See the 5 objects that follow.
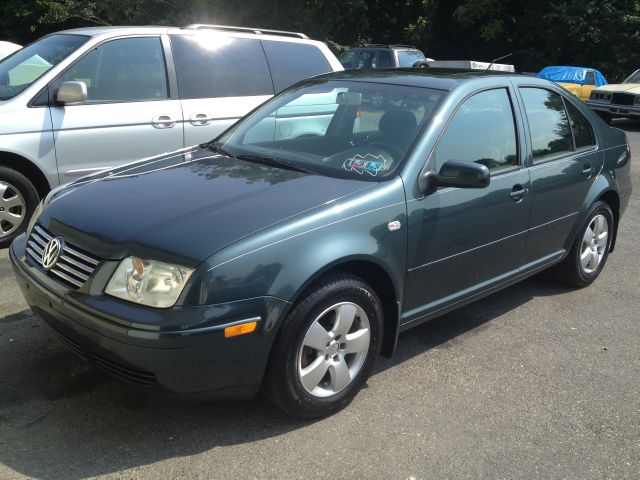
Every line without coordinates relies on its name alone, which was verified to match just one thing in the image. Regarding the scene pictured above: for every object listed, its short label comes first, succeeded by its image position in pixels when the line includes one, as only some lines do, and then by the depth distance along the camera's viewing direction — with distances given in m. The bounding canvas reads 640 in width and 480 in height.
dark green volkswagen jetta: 2.66
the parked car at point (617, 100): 14.86
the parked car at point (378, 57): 16.42
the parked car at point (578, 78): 17.62
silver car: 5.10
